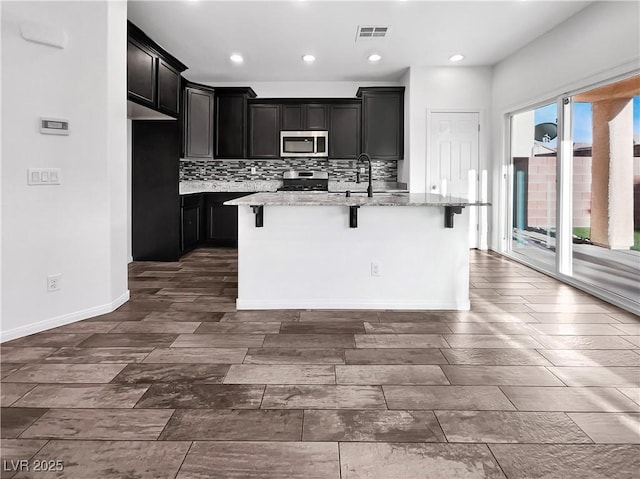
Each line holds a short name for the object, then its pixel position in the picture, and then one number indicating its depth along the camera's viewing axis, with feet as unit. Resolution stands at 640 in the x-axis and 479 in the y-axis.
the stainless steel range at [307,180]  22.47
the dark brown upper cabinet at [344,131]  22.02
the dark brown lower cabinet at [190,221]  18.91
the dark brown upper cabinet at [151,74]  13.89
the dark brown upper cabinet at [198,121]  19.83
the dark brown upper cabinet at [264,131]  22.11
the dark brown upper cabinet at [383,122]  21.49
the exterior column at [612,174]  13.12
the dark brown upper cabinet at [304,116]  22.11
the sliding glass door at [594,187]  12.94
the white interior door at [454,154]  20.38
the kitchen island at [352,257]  11.44
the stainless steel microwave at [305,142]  22.02
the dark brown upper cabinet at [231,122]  21.65
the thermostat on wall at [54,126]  9.56
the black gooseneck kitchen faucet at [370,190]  12.14
